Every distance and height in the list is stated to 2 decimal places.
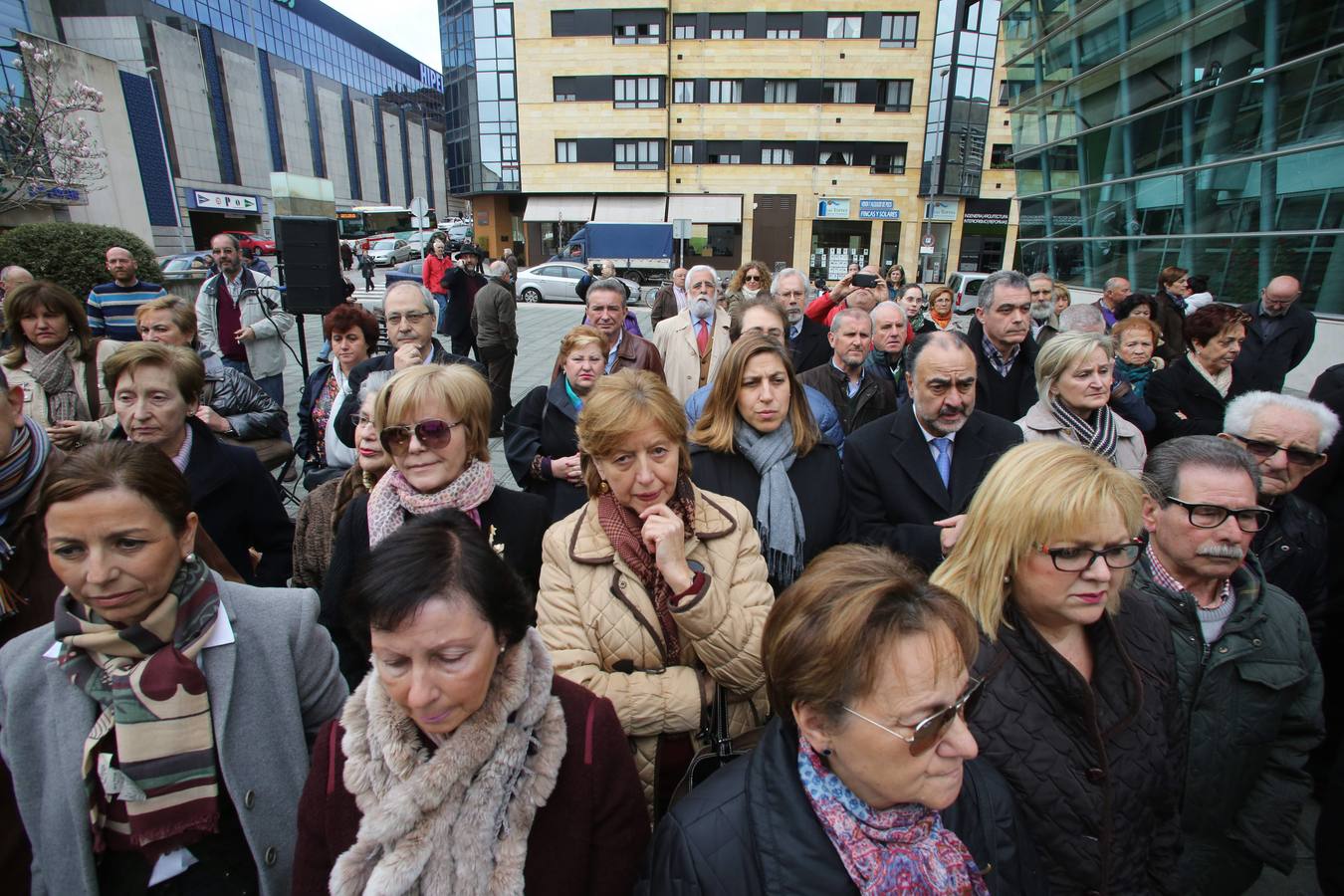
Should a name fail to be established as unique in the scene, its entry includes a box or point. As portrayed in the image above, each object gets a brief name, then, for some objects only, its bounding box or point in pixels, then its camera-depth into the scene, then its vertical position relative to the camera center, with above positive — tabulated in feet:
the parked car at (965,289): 63.87 -2.26
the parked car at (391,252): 118.32 +2.42
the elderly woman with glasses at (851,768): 4.36 -3.37
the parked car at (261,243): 117.47 +3.98
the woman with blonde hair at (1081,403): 11.08 -2.30
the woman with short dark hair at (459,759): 4.65 -3.63
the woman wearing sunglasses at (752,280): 24.07 -0.47
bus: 157.48 +11.12
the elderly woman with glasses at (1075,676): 5.64 -3.60
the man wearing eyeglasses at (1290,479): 8.74 -2.77
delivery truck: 111.86 +3.57
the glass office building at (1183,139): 32.81 +8.17
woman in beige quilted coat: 6.47 -3.29
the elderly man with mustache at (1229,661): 6.95 -4.04
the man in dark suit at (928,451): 10.15 -2.86
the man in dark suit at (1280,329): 20.02 -1.84
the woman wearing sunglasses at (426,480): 8.01 -2.63
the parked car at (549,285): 83.41 -2.33
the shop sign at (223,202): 142.31 +14.04
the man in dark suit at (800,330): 21.04 -2.00
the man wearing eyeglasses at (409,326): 13.97 -1.31
